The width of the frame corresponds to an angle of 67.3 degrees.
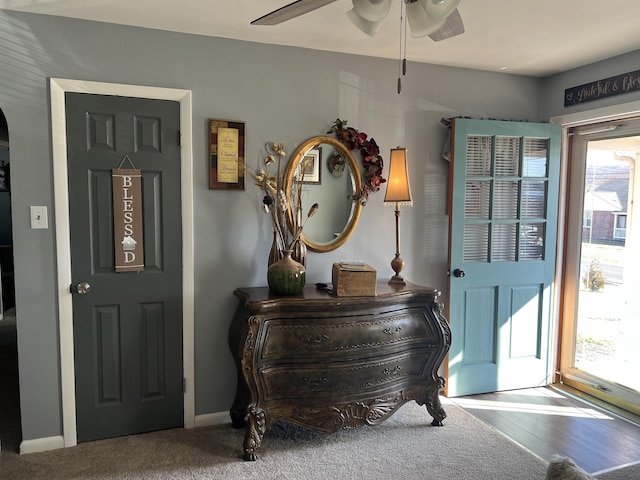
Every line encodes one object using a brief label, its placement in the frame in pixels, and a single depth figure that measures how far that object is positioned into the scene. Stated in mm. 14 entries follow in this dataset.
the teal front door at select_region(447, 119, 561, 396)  3381
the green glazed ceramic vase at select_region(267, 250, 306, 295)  2648
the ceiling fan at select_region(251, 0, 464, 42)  1662
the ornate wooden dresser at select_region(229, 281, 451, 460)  2541
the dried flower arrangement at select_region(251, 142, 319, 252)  2881
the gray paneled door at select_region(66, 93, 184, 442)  2621
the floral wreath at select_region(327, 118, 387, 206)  3098
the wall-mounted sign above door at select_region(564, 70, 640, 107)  3047
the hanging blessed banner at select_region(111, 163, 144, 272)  2676
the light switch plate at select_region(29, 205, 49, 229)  2533
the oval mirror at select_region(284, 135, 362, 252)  3029
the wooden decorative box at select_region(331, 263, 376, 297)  2689
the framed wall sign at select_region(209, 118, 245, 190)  2832
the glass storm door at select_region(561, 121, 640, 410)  3357
